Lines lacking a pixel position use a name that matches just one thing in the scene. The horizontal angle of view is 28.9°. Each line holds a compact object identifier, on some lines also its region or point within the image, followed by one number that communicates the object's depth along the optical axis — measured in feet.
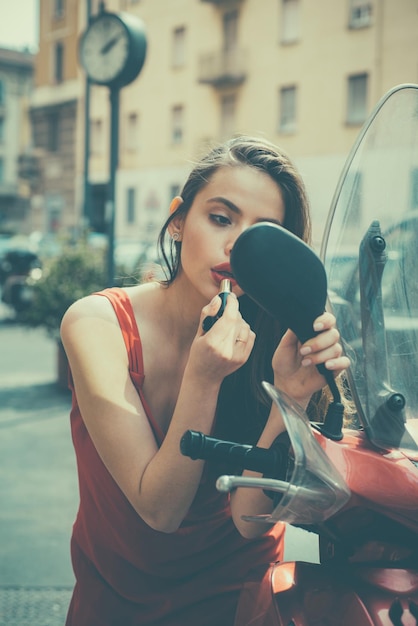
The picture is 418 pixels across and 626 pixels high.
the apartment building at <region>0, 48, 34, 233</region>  155.12
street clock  21.02
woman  4.49
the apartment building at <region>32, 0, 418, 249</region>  71.31
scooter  3.35
